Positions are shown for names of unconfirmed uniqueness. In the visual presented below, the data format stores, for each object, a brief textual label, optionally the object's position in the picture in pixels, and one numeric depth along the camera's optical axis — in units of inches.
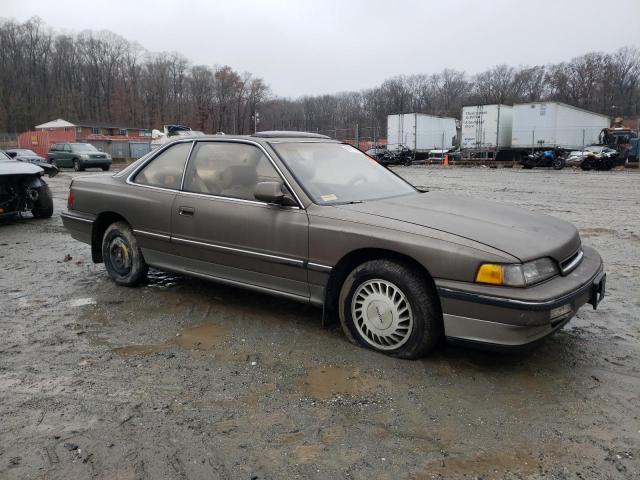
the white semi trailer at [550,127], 1153.4
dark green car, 1047.0
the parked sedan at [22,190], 330.6
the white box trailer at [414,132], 1400.1
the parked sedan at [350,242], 118.0
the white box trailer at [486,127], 1242.6
